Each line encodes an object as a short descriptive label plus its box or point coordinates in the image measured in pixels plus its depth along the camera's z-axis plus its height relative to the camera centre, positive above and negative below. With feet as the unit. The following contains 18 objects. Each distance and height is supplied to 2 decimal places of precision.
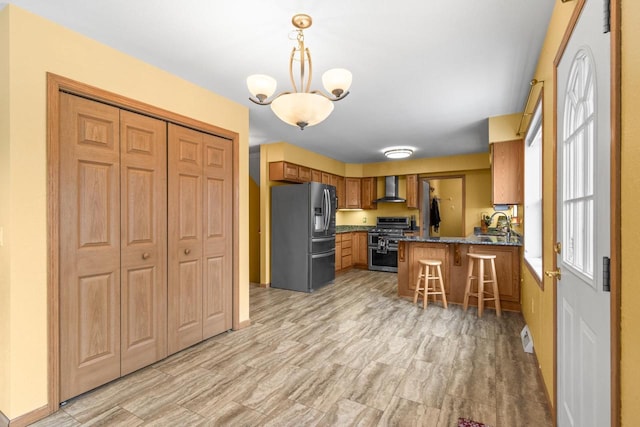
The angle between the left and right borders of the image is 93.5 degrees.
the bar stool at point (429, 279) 12.59 -2.78
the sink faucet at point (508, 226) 14.51 -0.61
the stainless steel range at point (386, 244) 21.11 -2.13
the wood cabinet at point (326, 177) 20.38 +2.57
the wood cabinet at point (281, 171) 16.47 +2.42
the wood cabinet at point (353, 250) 21.21 -2.58
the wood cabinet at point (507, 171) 11.68 +1.70
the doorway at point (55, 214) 6.20 +0.03
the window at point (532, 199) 10.62 +0.55
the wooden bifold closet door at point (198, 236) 8.68 -0.66
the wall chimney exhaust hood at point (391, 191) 22.61 +1.79
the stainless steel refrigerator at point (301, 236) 15.79 -1.16
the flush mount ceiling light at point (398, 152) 17.69 +3.70
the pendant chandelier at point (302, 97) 5.92 +2.35
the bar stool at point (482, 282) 11.62 -2.67
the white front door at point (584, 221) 3.26 -0.10
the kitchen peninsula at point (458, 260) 12.37 -2.03
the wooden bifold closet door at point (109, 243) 6.54 -0.67
